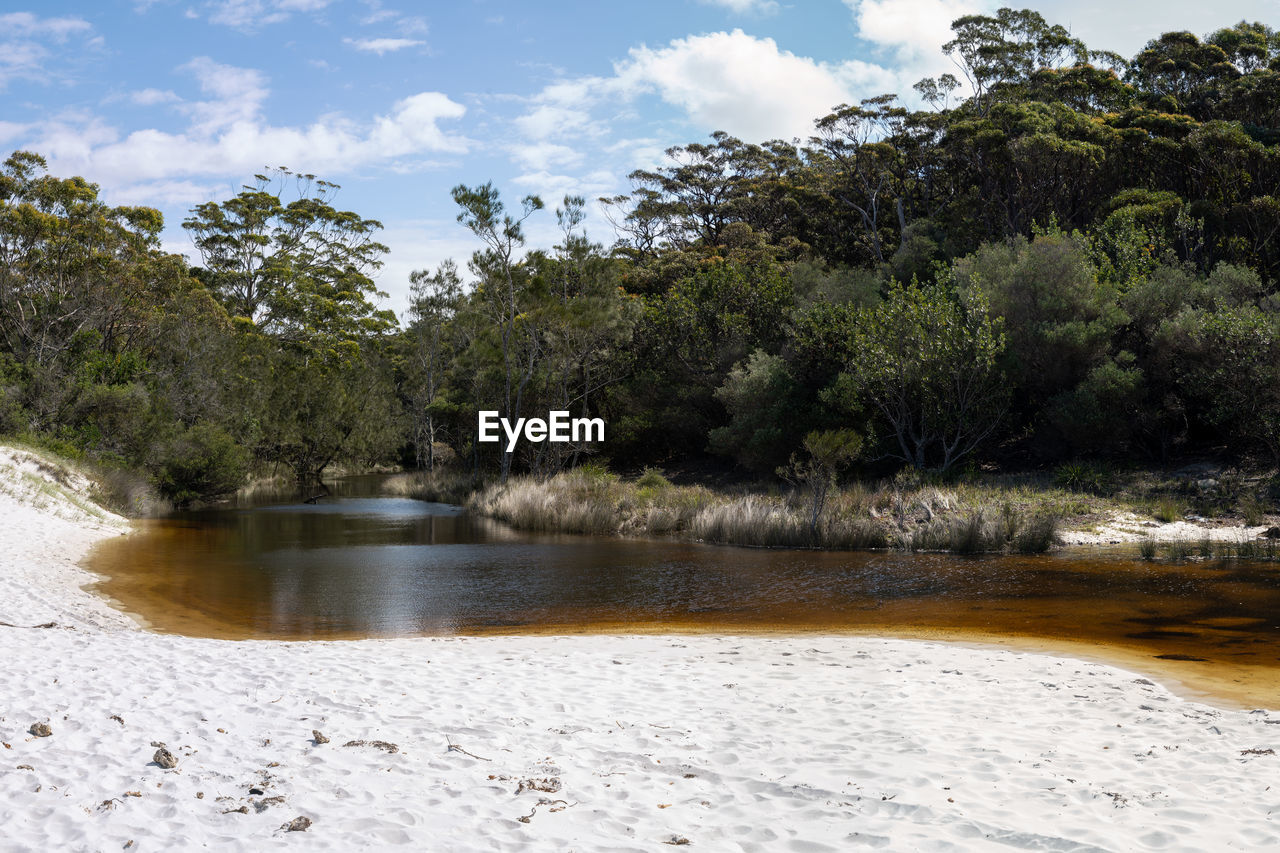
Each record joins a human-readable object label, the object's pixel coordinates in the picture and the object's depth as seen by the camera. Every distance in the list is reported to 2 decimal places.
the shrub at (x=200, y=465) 33.19
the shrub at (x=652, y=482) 30.22
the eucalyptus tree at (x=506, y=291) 35.12
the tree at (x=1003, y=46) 46.81
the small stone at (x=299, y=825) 4.79
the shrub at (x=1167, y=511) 21.95
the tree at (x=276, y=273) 56.19
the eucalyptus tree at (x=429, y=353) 48.56
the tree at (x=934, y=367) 27.58
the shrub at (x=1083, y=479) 25.14
